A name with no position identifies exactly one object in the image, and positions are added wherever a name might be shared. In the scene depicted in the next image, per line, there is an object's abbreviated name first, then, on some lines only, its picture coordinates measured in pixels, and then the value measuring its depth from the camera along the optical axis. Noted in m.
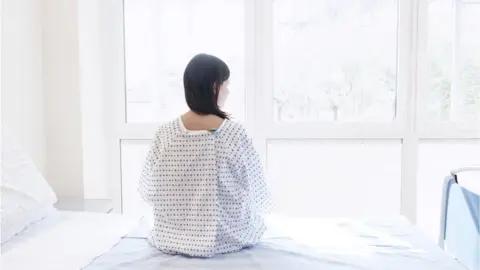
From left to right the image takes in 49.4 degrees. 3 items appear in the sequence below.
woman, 1.59
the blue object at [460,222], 1.84
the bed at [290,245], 1.47
